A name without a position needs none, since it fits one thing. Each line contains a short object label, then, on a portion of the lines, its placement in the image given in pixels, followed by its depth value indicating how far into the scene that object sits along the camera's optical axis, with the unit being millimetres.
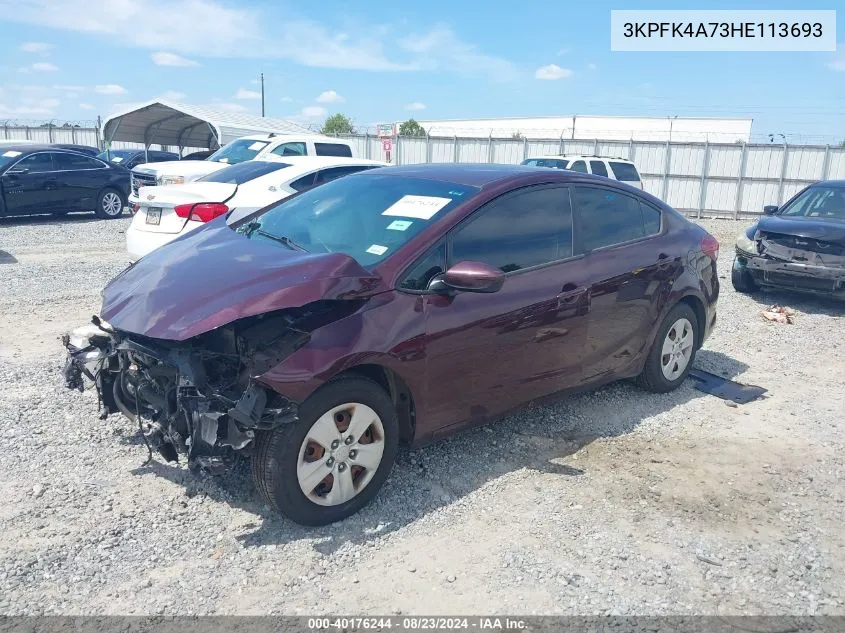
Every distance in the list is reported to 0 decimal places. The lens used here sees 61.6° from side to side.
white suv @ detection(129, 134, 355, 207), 13344
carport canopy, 22031
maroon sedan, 3375
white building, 56375
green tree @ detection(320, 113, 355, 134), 65125
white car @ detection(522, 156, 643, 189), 16719
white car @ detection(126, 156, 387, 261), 7516
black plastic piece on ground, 5809
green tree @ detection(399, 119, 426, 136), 65650
